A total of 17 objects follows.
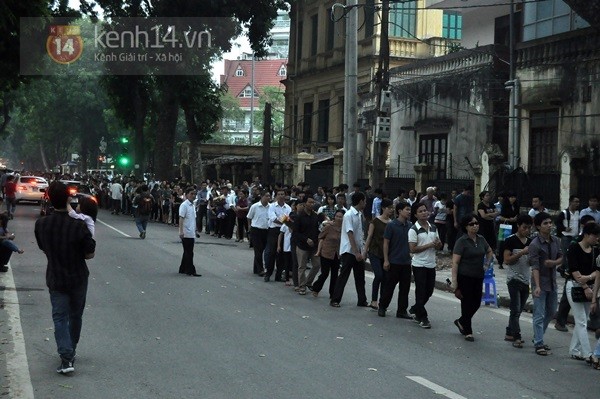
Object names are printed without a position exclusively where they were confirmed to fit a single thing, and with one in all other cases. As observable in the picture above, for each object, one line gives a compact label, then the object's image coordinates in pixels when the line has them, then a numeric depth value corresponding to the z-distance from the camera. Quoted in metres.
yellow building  42.53
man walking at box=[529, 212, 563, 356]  11.29
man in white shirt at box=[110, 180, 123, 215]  45.38
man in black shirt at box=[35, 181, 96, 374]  9.23
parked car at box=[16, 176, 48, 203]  46.76
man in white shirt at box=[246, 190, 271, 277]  19.50
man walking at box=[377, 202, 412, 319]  13.82
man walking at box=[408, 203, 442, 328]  13.16
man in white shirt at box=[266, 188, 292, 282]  18.70
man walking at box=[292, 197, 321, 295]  16.95
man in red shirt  35.03
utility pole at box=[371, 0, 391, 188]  24.33
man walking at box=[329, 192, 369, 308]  15.00
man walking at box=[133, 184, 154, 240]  27.78
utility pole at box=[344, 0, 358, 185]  24.17
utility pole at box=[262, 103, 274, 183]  36.88
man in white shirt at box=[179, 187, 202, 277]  18.81
